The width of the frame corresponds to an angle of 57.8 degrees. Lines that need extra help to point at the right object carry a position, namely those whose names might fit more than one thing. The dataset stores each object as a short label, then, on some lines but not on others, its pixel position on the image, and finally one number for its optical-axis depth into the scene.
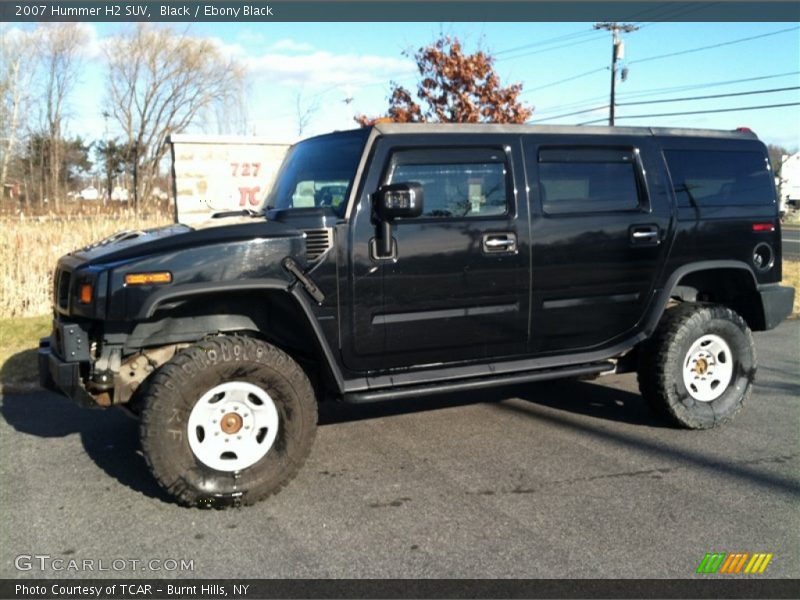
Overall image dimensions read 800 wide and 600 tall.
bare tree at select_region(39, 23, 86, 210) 27.67
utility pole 32.78
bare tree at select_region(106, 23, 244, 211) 32.06
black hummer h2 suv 4.05
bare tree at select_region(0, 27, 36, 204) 24.28
